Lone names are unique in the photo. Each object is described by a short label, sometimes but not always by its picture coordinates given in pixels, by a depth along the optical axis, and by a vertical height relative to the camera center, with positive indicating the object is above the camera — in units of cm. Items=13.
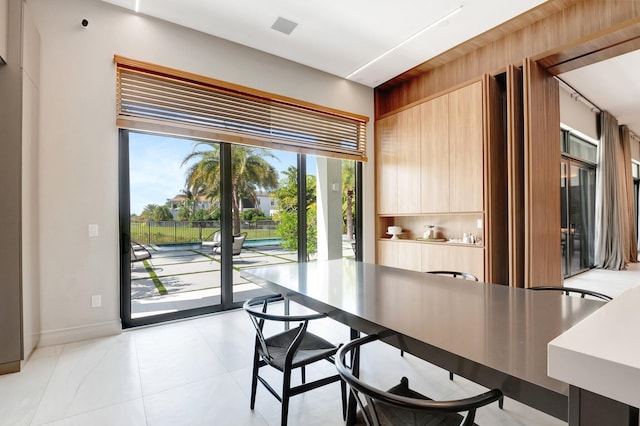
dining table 95 -45
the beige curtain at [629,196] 765 +42
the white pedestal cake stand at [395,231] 523 -25
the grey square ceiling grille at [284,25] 355 +214
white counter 52 -25
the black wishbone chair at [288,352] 170 -80
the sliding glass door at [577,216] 618 -4
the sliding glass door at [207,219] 359 -3
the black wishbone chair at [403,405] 92 -55
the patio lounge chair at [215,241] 403 -30
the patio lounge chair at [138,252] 355 -38
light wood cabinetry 402 +49
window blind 344 +129
